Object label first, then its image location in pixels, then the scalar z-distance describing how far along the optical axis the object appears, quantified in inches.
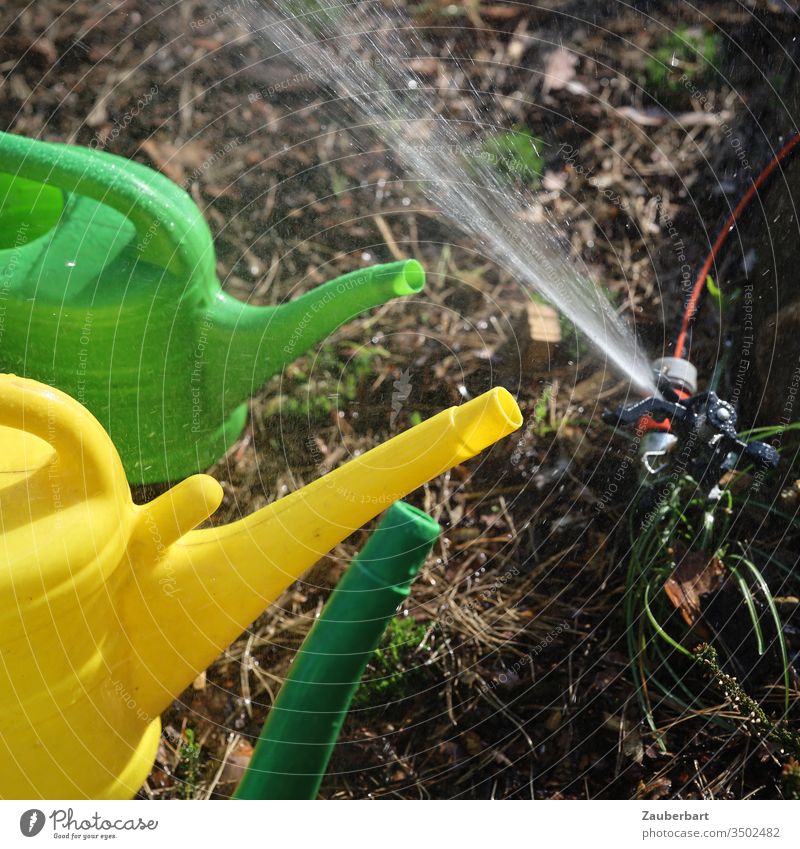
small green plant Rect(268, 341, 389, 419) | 33.7
